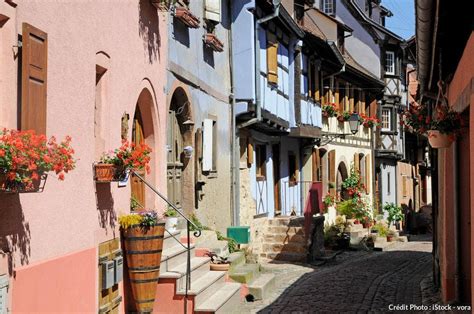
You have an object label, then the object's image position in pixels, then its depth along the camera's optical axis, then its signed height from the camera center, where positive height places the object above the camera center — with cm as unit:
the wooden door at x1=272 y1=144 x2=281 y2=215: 1947 +32
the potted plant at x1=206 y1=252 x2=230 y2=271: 1012 -105
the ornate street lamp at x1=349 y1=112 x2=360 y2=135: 2128 +190
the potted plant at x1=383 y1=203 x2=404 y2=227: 2841 -100
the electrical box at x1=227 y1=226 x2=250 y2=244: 1309 -82
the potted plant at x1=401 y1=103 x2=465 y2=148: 844 +73
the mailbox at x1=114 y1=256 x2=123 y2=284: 769 -85
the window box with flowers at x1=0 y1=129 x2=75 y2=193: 464 +20
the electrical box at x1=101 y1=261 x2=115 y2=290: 743 -88
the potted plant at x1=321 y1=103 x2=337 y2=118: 2320 +255
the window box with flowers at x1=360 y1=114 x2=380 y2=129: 2733 +258
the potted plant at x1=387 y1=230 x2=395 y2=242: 2463 -162
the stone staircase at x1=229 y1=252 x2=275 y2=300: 1106 -141
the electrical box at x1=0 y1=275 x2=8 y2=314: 518 -74
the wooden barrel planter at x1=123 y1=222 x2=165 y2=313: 801 -78
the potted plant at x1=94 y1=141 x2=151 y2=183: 729 +28
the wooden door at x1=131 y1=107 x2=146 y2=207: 972 +17
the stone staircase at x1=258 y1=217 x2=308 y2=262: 1659 -121
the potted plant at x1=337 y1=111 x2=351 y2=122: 2456 +246
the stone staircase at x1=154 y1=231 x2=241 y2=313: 844 -119
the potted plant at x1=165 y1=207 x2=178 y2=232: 985 -42
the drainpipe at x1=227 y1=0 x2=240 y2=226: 1477 +68
